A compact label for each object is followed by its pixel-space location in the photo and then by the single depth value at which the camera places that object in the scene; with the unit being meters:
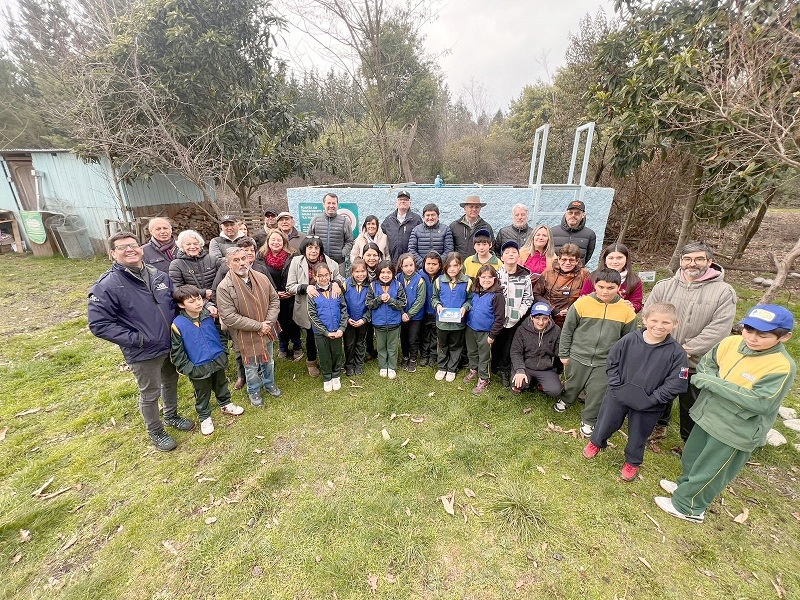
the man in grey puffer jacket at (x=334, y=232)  5.19
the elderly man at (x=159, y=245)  3.79
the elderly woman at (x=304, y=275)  4.23
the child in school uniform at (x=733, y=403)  2.25
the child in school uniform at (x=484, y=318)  4.08
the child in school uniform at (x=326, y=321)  4.12
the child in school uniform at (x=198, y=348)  3.25
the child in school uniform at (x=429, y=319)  4.43
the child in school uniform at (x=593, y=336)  3.32
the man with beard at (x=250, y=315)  3.64
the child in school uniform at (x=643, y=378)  2.73
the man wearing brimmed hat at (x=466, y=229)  5.13
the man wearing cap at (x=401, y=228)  5.40
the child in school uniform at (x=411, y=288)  4.42
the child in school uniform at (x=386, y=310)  4.28
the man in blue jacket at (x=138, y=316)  2.85
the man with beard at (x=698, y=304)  2.95
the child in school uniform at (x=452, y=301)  4.21
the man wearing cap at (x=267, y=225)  4.98
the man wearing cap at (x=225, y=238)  4.37
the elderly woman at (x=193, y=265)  3.74
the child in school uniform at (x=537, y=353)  3.87
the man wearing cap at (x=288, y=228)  4.85
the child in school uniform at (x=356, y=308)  4.27
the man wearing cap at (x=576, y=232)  4.47
